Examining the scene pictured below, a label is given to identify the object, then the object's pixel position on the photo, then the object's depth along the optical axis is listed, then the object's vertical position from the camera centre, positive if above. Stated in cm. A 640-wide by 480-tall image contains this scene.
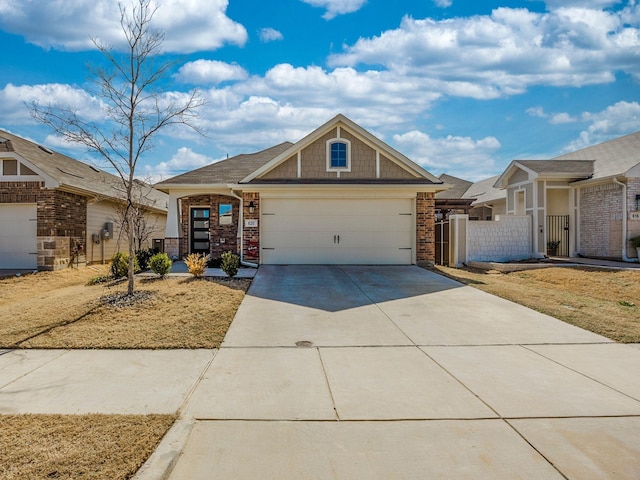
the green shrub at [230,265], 1143 -87
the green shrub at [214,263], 1510 -110
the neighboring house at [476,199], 2148 +177
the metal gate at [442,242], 1680 -40
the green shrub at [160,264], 1105 -83
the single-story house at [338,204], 1430 +94
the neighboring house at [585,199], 1562 +131
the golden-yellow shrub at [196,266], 1106 -87
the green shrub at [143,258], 1304 -79
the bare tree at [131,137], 866 +193
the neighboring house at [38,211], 1467 +75
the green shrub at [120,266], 1166 -92
